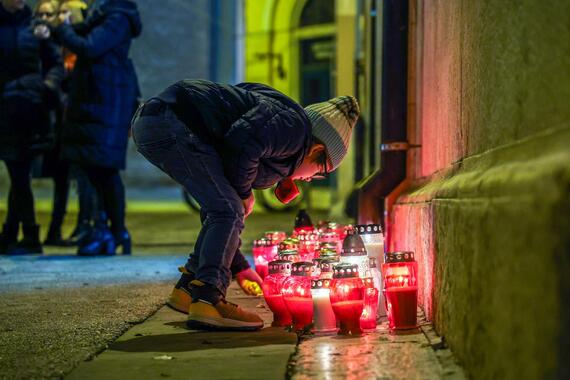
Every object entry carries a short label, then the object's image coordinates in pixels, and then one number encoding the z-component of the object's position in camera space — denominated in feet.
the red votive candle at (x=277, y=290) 20.86
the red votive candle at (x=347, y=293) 18.92
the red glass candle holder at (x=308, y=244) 25.18
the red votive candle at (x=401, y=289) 19.44
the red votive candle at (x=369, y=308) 20.03
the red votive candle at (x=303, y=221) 30.30
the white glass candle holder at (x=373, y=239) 22.15
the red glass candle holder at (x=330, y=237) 25.25
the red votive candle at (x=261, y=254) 27.56
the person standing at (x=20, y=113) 41.28
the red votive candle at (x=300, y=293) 20.15
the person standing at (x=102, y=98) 38.78
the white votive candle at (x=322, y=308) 19.67
